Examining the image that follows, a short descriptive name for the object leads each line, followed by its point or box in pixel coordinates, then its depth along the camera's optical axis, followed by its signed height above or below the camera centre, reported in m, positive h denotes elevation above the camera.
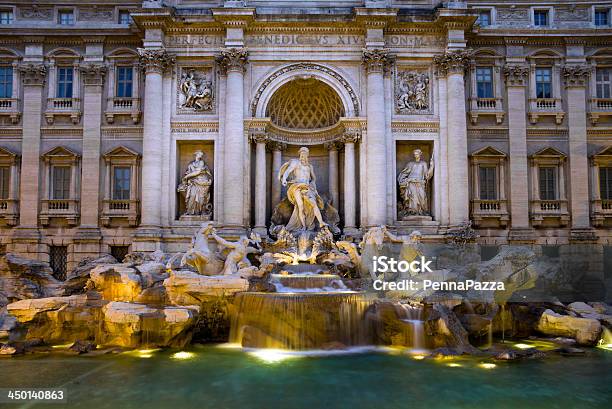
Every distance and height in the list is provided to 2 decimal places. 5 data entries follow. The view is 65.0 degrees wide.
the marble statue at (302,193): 19.73 +1.48
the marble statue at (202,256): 16.16 -0.92
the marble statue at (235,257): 16.44 -0.96
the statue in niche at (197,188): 20.62 +1.79
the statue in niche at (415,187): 20.64 +1.80
